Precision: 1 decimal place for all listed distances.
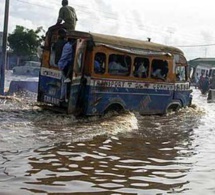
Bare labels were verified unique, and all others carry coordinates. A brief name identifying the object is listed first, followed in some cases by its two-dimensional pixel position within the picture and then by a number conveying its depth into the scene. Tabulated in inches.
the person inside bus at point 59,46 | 487.7
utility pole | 714.2
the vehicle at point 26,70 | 1656.7
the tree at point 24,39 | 1984.5
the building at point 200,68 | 1804.9
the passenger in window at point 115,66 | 498.0
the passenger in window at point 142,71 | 534.4
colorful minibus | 472.1
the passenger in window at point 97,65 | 478.6
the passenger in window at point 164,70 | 569.6
